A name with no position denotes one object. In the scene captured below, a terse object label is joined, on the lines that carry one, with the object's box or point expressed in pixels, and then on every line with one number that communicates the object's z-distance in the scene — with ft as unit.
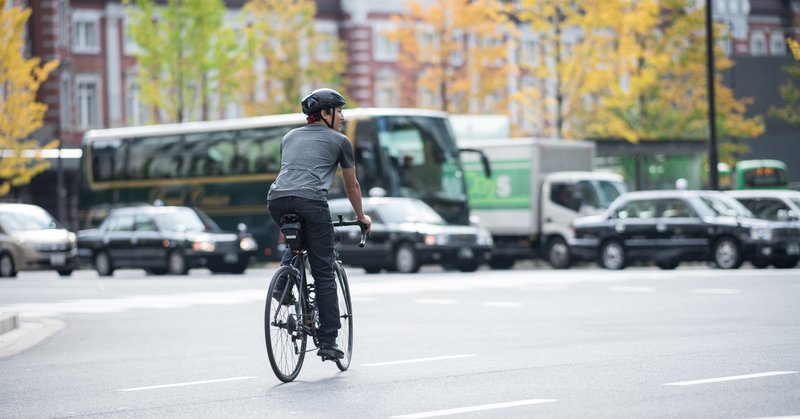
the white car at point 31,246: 115.55
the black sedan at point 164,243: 108.47
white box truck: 120.06
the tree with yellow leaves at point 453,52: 184.24
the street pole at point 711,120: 118.21
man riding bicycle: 34.09
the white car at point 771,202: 101.23
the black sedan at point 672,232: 96.89
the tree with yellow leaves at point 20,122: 141.49
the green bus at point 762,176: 193.36
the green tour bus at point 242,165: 117.39
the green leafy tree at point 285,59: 199.52
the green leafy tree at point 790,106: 171.63
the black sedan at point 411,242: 101.76
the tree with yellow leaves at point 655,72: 159.74
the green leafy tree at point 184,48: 170.71
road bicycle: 33.32
